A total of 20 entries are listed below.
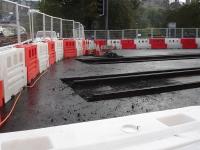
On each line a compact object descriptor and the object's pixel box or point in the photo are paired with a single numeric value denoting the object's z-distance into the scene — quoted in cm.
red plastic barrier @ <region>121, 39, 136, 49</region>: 3369
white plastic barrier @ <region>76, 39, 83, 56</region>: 2107
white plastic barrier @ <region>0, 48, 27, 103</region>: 702
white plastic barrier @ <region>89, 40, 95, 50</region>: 2514
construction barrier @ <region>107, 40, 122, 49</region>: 3373
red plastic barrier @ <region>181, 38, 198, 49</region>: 3381
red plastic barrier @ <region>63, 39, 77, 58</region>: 1922
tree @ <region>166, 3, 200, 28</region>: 7451
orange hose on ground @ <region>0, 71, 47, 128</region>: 562
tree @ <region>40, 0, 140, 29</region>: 5241
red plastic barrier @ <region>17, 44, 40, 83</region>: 938
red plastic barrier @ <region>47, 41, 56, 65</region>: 1447
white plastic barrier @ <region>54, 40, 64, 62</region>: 1672
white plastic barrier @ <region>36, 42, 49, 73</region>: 1182
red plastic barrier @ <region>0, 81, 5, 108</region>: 630
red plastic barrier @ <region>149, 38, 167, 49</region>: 3353
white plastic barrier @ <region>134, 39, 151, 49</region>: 3356
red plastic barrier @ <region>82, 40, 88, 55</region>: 2300
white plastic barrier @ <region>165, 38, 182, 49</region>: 3362
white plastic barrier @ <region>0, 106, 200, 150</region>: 263
